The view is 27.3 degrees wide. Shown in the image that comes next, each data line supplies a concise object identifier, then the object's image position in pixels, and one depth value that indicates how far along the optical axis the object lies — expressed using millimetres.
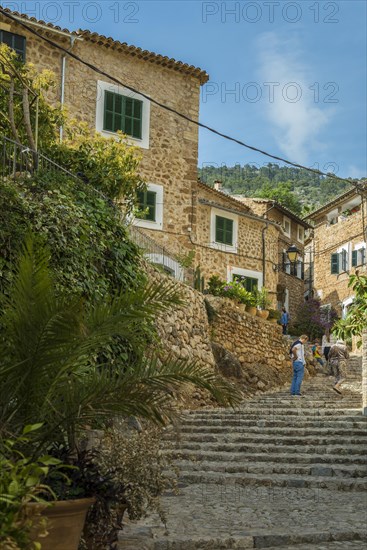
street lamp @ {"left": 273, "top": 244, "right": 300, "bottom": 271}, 23641
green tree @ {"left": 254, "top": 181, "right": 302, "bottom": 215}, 51438
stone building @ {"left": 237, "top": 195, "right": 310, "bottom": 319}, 35969
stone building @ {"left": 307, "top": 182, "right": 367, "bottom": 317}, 37625
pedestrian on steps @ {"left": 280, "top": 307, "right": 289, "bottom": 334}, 31078
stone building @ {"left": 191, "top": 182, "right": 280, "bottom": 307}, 28312
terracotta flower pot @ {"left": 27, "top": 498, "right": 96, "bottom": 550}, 4387
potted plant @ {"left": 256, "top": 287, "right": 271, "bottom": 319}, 23995
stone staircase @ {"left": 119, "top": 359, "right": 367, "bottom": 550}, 6289
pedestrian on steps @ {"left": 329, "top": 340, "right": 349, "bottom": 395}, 19188
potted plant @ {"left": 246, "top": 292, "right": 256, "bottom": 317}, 23277
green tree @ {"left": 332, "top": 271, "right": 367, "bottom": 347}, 11125
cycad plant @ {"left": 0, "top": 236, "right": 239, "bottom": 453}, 4910
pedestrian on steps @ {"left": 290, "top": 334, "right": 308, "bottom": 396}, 18094
